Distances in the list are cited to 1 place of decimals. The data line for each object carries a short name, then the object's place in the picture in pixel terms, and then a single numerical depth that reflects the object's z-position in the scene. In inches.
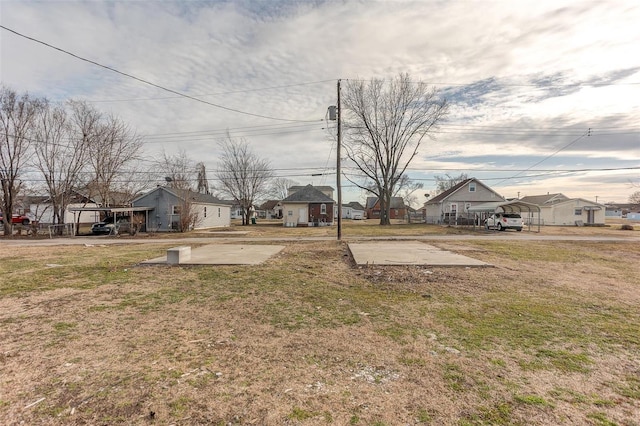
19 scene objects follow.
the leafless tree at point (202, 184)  2025.2
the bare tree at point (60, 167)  969.5
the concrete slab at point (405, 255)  394.1
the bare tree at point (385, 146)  1535.4
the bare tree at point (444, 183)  2600.9
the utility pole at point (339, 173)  703.7
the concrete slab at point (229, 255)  404.3
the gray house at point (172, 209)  1098.7
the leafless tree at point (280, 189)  2879.9
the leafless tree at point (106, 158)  1087.7
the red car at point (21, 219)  1425.9
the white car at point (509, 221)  1071.0
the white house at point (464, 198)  1515.7
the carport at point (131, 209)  905.6
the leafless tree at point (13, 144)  911.0
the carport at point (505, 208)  1085.7
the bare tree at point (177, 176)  1143.0
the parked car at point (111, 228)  993.5
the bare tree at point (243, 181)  1657.2
